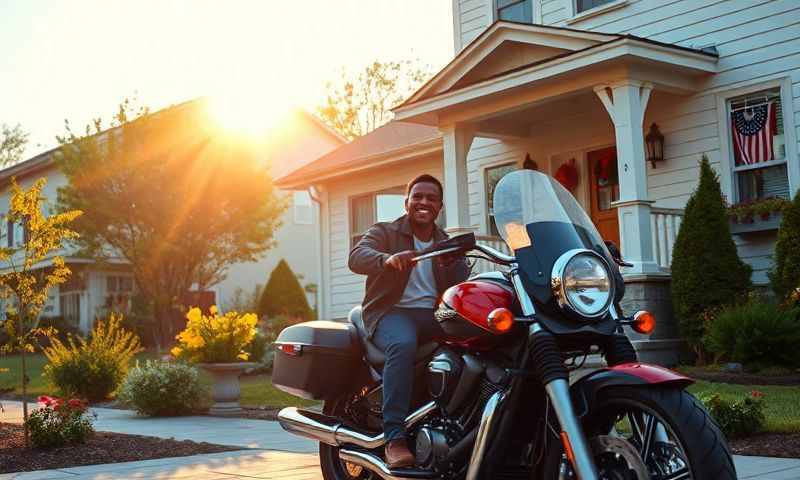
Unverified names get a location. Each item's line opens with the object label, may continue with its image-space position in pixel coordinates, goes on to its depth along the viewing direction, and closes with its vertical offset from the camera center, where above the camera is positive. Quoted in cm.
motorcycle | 357 -40
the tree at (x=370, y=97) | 3825 +796
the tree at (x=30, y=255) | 854 +44
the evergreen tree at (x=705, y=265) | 1170 +17
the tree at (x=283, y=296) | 2614 -6
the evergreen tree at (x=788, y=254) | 1106 +25
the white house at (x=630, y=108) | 1241 +259
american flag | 1285 +197
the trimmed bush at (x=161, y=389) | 1112 -107
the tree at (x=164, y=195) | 2558 +283
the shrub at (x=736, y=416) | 711 -103
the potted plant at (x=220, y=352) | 1148 -67
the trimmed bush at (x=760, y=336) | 1045 -65
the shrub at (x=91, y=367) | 1288 -90
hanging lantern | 1382 +197
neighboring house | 3272 +161
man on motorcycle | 461 +1
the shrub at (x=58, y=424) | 812 -105
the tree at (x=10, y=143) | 4947 +836
